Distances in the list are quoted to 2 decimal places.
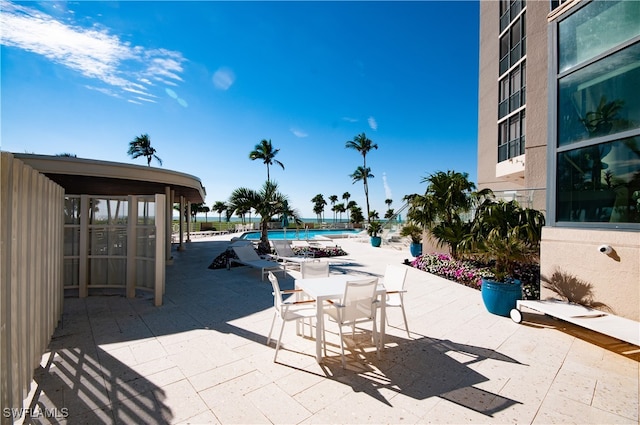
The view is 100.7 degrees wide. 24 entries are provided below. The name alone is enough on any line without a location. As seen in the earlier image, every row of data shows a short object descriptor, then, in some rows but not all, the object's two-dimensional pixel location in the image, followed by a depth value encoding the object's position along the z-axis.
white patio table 3.37
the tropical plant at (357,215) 41.37
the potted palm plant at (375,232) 16.75
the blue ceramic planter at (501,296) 5.00
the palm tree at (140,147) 28.70
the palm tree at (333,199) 59.56
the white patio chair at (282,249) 10.21
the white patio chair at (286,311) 3.50
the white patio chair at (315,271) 4.69
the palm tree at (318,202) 57.31
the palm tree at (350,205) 54.72
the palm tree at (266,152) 26.28
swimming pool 23.78
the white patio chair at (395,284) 4.09
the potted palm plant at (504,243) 5.07
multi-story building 4.37
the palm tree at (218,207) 56.51
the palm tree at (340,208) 57.91
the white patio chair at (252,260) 8.21
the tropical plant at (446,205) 8.67
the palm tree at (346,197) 58.38
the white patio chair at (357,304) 3.31
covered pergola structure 6.12
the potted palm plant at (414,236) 12.64
